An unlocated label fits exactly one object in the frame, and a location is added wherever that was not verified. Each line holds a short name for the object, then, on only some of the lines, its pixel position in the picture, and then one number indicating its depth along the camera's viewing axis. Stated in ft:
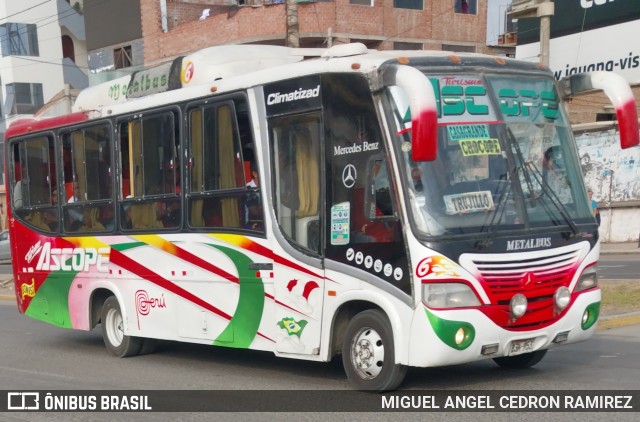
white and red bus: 25.81
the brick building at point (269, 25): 127.54
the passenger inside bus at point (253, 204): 31.32
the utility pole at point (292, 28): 60.80
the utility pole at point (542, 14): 72.18
